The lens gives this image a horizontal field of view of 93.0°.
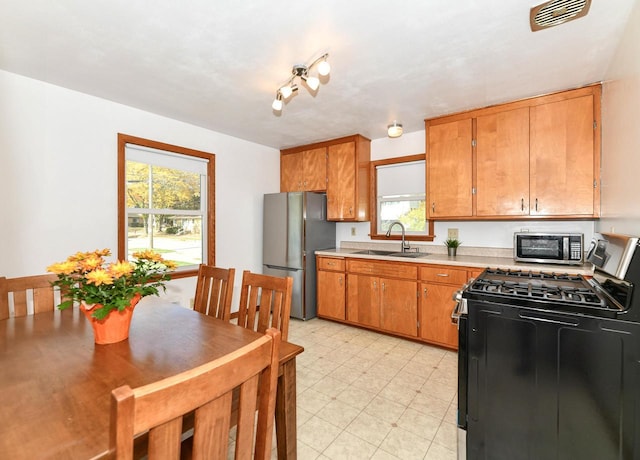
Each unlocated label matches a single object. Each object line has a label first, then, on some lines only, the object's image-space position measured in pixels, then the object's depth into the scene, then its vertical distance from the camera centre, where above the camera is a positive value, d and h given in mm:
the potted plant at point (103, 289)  1247 -257
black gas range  1203 -610
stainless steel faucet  3682 -115
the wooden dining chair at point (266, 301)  1581 -411
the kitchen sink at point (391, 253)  3423 -315
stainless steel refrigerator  3861 -150
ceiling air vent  1551 +1136
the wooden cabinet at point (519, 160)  2496 +612
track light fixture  1869 +1097
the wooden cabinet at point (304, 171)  4090 +801
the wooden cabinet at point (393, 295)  2934 -748
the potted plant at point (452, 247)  3328 -223
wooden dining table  740 -499
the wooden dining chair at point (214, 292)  1882 -415
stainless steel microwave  2561 -188
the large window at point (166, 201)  2984 +298
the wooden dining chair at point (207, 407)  508 -351
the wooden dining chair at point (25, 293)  1704 -376
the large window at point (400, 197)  3717 +381
